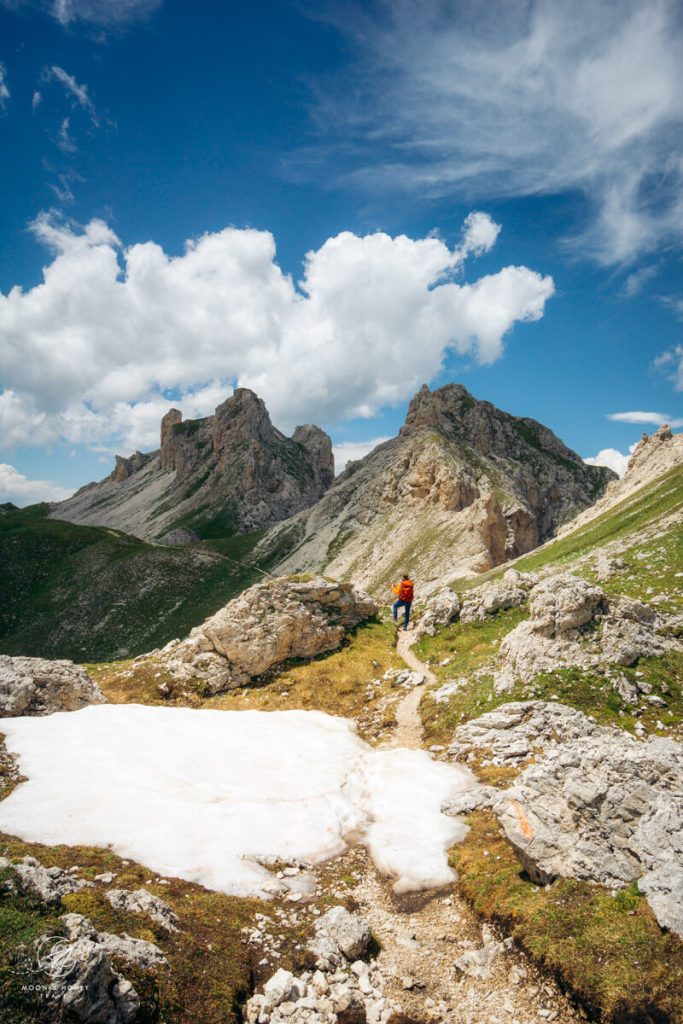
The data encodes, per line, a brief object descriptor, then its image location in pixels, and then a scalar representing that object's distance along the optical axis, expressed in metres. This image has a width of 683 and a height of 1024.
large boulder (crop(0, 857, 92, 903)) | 10.50
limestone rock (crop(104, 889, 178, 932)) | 11.25
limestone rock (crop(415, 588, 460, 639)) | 34.84
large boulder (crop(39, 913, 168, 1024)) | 7.99
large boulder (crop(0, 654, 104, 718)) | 25.86
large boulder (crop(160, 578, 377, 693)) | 32.72
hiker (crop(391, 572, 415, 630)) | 39.34
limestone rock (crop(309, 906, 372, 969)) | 11.45
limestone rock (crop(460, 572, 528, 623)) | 32.41
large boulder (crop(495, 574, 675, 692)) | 22.42
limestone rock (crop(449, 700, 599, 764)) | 19.19
